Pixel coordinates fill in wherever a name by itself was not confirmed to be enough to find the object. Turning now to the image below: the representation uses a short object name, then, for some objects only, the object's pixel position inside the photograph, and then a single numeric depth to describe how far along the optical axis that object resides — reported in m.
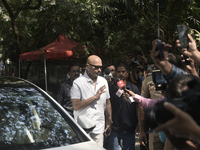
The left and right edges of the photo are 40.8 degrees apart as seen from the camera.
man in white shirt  3.82
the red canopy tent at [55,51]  10.78
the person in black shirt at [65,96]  4.82
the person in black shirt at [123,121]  4.37
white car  2.35
